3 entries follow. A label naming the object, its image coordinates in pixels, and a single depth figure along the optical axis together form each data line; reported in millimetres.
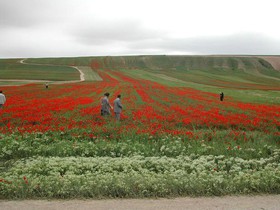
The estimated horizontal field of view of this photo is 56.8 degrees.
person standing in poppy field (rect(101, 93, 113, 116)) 19212
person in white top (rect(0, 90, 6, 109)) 21219
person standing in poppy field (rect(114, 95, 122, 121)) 17812
